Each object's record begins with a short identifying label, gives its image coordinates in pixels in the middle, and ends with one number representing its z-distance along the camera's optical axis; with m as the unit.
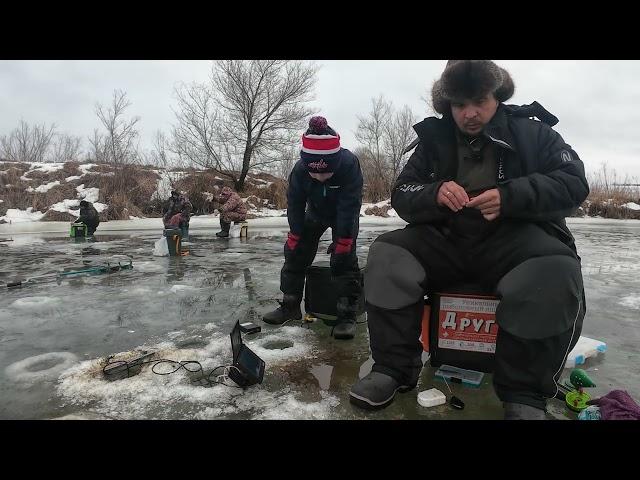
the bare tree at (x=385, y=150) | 28.84
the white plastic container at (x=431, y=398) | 1.89
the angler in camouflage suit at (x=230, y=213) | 10.59
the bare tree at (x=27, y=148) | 38.00
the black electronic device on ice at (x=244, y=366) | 2.05
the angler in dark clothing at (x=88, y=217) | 10.91
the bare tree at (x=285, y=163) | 24.89
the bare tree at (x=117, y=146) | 23.34
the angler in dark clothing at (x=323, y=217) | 2.92
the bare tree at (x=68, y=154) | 40.38
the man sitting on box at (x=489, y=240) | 1.59
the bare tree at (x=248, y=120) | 23.48
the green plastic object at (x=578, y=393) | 1.83
